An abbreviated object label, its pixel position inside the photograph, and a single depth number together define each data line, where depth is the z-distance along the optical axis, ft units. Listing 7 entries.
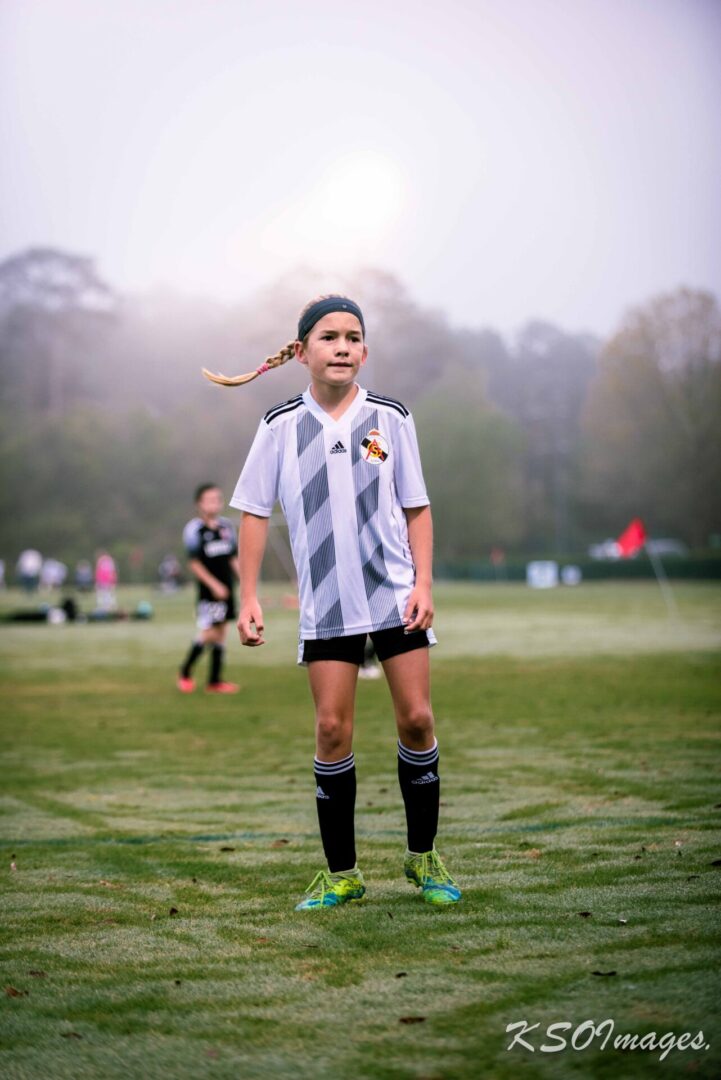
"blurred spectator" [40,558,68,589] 182.29
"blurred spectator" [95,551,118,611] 119.44
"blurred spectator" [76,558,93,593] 169.68
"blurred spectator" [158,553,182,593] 171.73
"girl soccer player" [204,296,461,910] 13.17
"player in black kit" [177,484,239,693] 38.91
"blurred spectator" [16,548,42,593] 148.07
